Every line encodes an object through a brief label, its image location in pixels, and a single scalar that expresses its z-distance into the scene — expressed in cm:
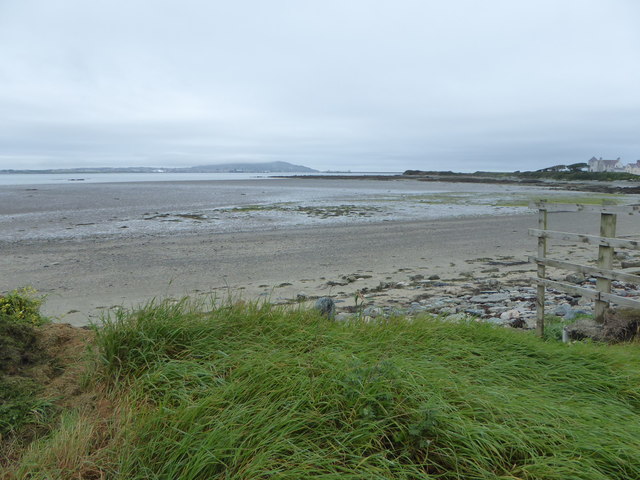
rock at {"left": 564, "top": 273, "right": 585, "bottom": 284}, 1116
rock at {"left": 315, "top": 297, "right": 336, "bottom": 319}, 554
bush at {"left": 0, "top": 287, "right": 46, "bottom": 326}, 457
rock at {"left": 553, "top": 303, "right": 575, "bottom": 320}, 832
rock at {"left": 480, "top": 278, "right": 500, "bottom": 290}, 1093
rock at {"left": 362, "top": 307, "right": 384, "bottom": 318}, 790
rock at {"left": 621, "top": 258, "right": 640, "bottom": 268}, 1232
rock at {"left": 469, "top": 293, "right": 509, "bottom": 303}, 959
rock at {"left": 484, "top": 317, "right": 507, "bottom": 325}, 769
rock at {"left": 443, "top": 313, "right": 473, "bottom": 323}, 552
